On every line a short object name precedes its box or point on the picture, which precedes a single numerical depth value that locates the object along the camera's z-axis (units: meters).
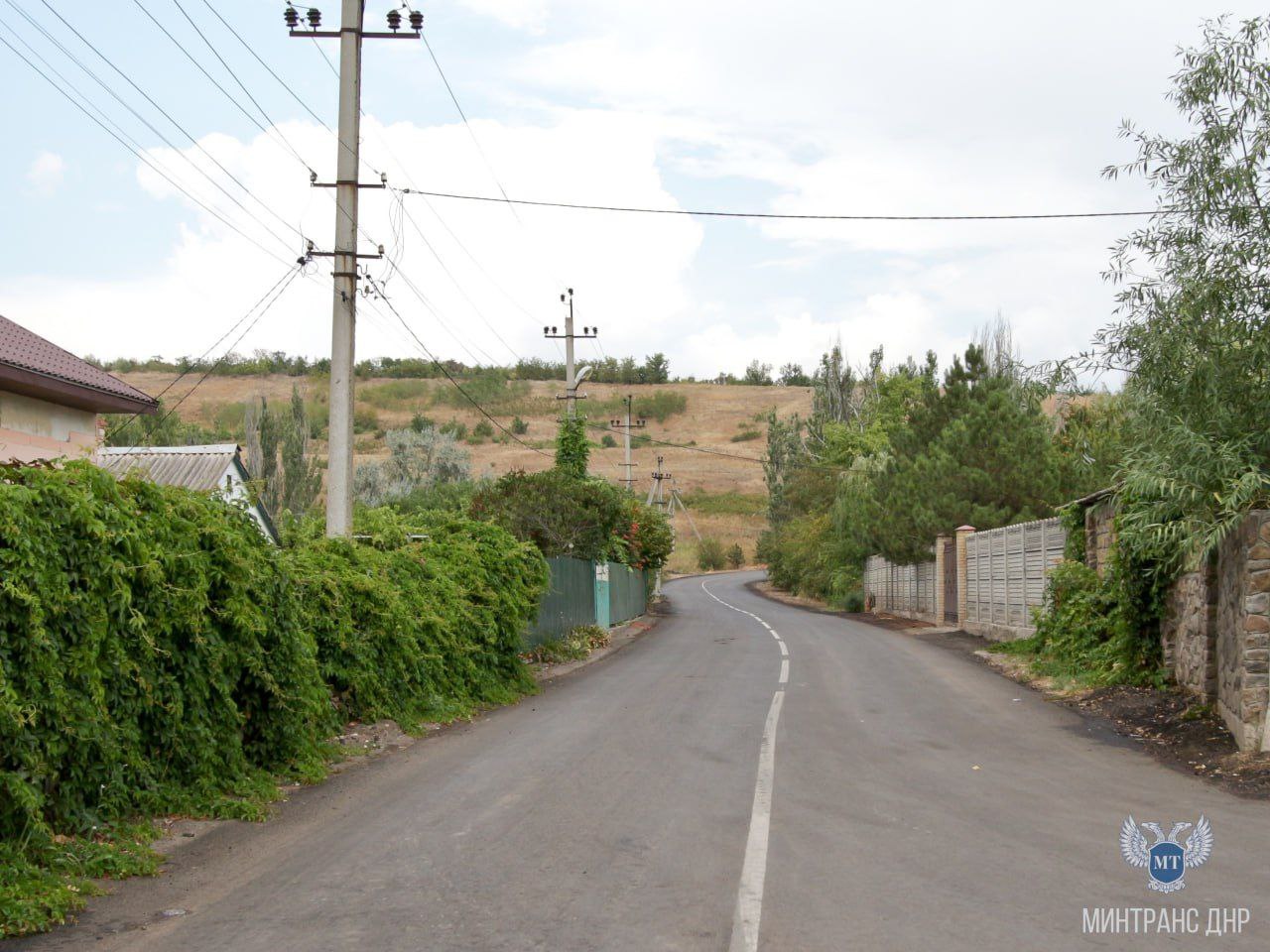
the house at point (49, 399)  15.70
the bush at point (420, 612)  11.97
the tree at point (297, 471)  43.12
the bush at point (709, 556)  96.38
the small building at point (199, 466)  26.58
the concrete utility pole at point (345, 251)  15.95
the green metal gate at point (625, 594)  34.12
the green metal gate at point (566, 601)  22.50
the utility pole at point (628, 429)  55.31
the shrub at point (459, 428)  103.94
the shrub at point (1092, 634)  15.35
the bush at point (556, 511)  26.97
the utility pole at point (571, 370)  37.28
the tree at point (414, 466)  53.84
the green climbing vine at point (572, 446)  35.19
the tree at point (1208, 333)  10.52
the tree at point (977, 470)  31.77
